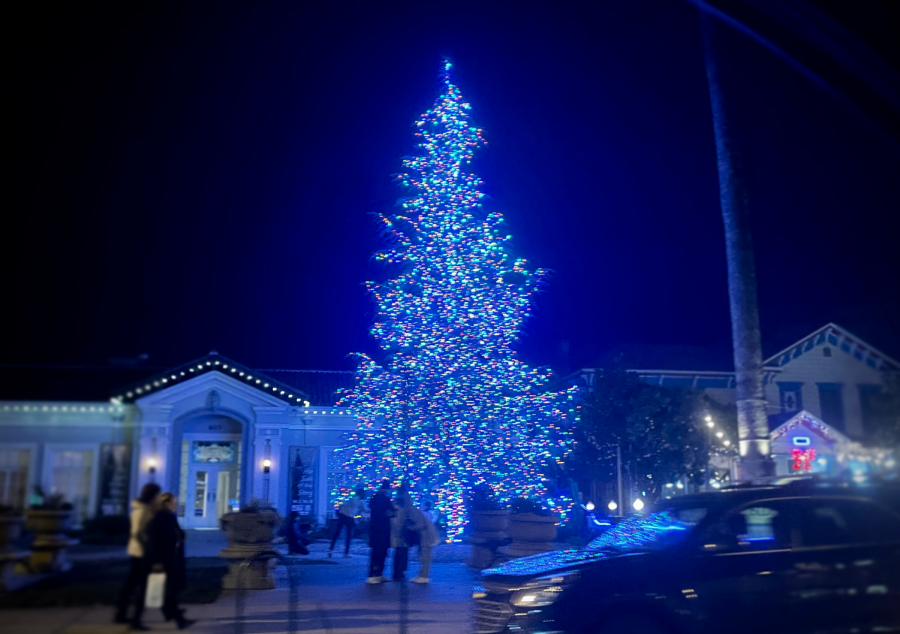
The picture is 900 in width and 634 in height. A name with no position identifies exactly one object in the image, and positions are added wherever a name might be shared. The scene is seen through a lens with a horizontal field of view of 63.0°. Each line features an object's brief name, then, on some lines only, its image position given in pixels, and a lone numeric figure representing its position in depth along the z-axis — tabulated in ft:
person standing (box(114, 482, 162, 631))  24.88
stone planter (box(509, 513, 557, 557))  44.73
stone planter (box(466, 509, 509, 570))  44.98
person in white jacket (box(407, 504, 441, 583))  38.83
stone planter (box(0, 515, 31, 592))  25.55
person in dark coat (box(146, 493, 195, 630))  25.26
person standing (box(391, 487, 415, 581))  39.19
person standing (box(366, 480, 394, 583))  38.45
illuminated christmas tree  50.21
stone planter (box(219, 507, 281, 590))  32.42
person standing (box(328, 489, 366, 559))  42.22
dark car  19.20
